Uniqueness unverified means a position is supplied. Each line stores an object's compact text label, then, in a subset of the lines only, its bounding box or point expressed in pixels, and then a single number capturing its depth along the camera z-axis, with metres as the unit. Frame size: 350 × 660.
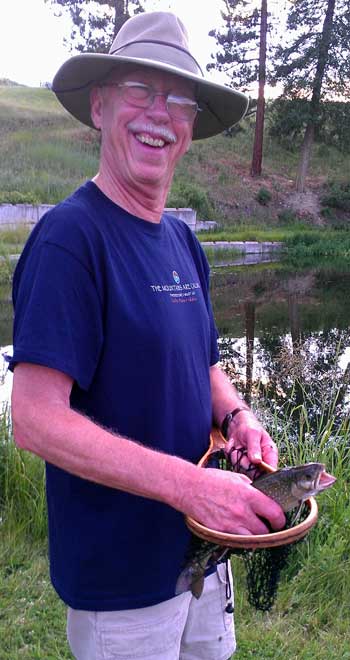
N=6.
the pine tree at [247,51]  27.55
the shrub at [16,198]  16.42
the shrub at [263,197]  26.38
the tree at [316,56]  26.67
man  1.41
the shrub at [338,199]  27.62
